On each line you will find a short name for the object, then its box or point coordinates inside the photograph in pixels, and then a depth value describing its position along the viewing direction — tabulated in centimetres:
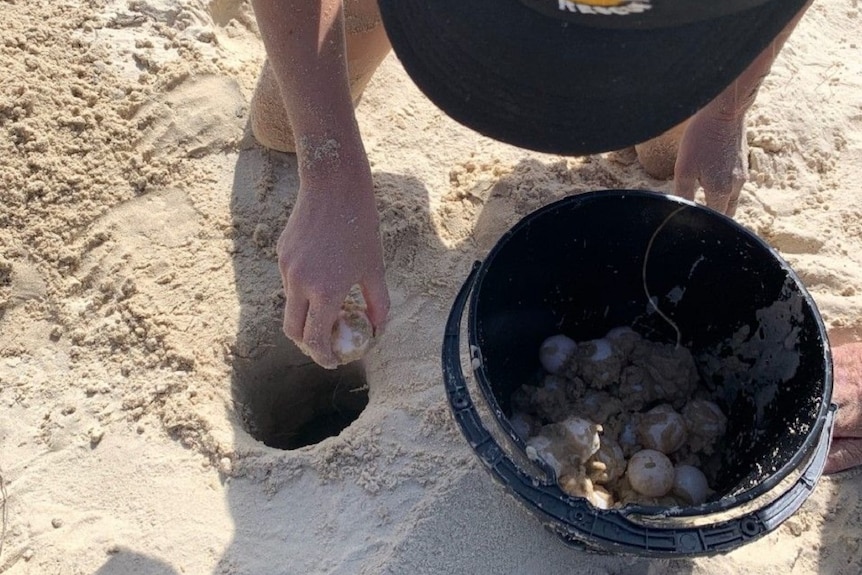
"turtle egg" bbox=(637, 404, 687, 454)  156
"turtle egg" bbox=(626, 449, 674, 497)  147
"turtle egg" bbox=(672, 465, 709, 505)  149
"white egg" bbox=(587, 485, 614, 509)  147
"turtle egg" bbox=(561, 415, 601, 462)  148
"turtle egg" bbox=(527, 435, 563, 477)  144
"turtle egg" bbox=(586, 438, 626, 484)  150
